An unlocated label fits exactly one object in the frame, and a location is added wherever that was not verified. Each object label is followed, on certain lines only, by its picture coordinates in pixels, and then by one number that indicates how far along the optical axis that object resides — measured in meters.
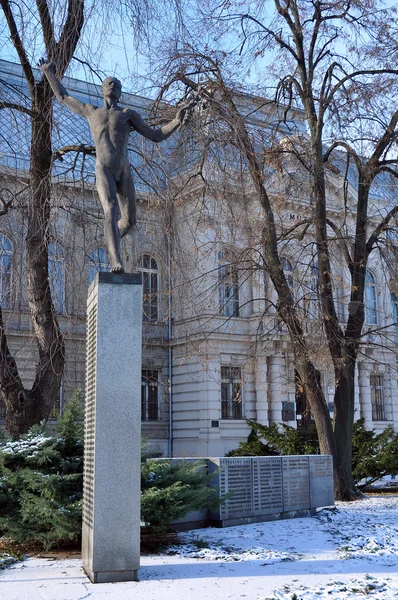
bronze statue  8.77
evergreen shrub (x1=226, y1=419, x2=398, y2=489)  17.91
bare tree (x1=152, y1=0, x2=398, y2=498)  16.66
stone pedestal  7.74
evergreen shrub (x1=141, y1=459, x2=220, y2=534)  9.54
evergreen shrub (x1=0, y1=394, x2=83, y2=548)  9.22
